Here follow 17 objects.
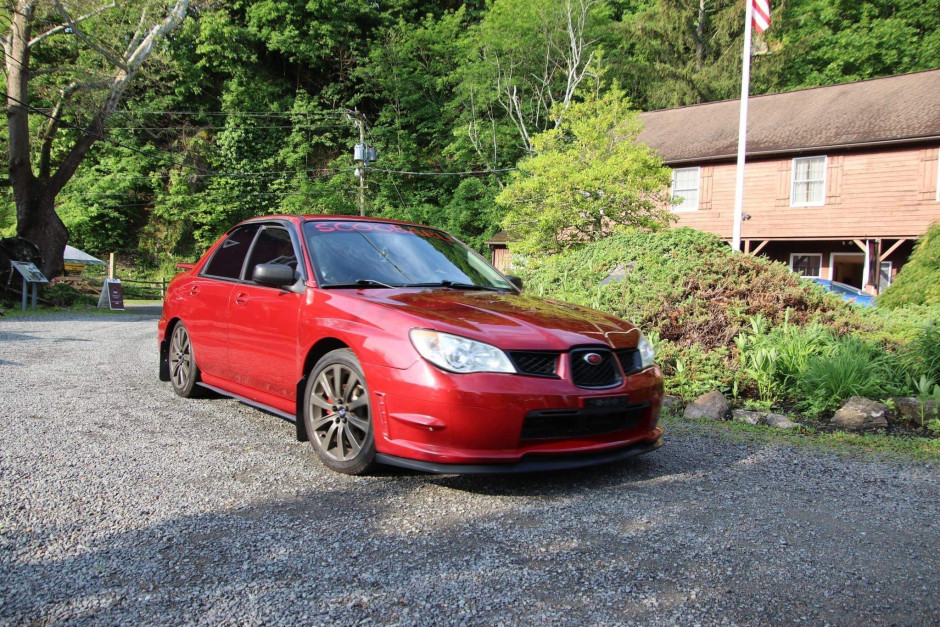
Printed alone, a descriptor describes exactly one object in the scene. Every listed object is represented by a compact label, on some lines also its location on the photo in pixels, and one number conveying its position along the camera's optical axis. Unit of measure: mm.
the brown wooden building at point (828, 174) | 21578
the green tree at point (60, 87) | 20094
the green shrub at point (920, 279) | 10586
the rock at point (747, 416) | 5914
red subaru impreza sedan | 3547
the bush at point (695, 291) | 7453
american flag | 15742
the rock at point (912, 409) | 5906
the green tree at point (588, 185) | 15898
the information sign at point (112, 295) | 21391
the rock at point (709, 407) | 6016
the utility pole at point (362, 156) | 25844
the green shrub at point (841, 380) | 6199
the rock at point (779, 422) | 5764
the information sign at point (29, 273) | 17833
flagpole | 16469
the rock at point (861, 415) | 5766
